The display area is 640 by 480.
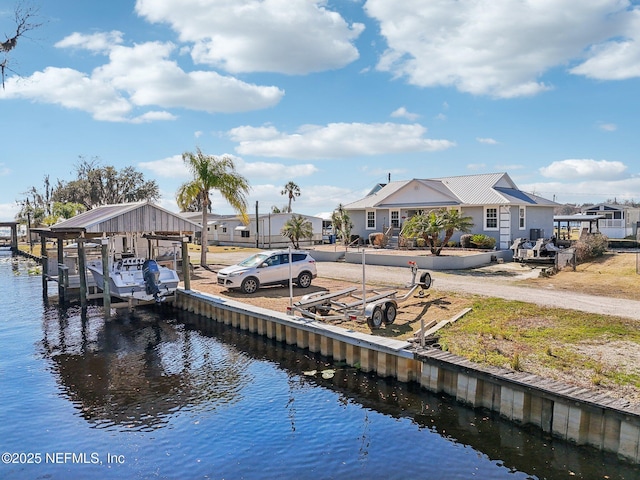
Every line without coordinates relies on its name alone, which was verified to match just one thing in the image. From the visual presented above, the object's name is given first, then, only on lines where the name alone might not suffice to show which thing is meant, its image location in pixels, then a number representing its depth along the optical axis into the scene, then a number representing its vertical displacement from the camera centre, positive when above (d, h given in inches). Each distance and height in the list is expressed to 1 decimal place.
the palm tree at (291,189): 3093.0 +214.4
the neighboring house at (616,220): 1859.5 -12.4
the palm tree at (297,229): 1596.9 -18.3
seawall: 322.0 -132.8
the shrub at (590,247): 1068.5 -65.7
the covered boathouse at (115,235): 780.6 -14.2
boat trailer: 564.1 -104.2
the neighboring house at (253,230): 2063.2 -26.7
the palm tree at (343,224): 1584.6 -5.4
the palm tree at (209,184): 1282.0 +106.7
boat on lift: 764.0 -85.6
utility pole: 2047.0 -24.2
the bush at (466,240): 1270.9 -52.0
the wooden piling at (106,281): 751.1 -83.4
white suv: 816.9 -79.6
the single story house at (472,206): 1284.4 +40.3
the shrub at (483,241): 1235.9 -53.9
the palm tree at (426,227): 1074.1 -13.9
